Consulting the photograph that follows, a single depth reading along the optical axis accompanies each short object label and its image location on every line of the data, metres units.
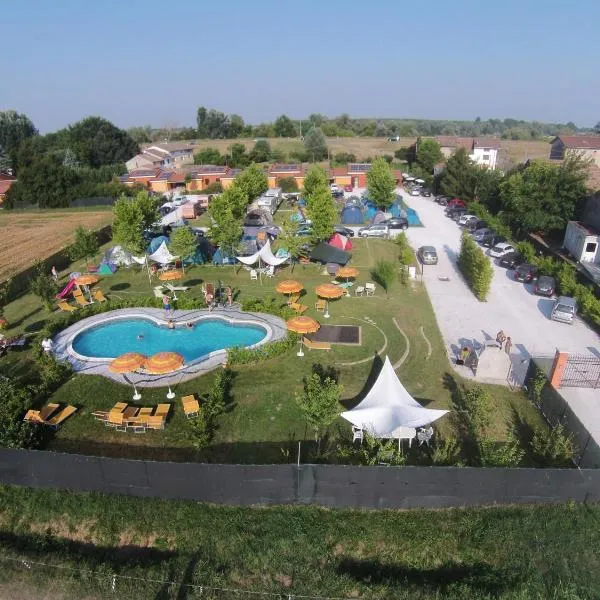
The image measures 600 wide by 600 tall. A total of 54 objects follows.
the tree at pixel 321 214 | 32.94
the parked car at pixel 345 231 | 40.52
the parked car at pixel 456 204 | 50.78
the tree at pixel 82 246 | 32.12
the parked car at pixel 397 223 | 44.00
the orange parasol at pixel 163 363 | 16.92
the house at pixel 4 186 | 59.66
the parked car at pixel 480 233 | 39.18
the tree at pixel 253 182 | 47.81
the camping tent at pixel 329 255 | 31.41
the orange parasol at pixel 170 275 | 27.29
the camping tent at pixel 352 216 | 46.41
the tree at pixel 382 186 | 45.00
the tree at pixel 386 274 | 27.48
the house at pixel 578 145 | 55.62
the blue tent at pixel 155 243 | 35.41
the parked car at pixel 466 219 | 44.28
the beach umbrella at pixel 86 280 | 28.02
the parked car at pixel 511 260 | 31.95
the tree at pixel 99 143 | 81.19
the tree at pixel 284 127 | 120.25
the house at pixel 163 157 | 79.12
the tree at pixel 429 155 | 67.56
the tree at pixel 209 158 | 84.38
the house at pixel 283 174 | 65.25
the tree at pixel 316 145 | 93.00
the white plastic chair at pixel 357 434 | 14.99
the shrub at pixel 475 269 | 26.03
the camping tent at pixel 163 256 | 31.39
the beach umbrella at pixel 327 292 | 24.31
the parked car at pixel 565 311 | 23.69
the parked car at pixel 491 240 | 37.97
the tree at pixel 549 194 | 34.50
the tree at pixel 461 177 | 50.28
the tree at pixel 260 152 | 88.56
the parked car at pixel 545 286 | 27.02
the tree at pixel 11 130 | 88.38
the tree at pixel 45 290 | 25.50
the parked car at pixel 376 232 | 41.56
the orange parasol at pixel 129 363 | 17.00
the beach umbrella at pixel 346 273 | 27.69
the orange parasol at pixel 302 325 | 20.22
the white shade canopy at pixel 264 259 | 30.77
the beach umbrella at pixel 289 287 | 25.09
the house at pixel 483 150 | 70.00
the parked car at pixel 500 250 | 34.47
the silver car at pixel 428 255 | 33.25
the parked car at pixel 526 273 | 29.34
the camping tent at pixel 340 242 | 35.09
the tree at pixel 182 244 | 30.50
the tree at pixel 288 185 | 64.56
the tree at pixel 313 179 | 43.25
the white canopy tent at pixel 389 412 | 14.55
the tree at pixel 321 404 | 14.15
